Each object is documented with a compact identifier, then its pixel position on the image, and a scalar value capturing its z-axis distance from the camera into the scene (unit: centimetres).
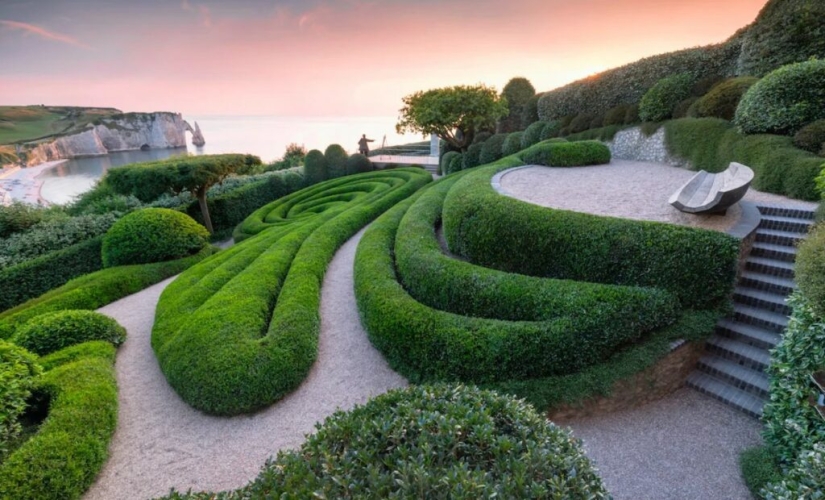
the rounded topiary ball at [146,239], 1261
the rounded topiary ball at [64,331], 713
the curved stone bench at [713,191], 627
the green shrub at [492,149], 2133
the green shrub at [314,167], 2656
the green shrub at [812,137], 801
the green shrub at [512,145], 2019
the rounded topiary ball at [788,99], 861
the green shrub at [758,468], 389
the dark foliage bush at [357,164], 2727
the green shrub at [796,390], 382
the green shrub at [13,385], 475
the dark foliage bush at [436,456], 237
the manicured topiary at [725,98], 1078
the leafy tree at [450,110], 2033
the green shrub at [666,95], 1359
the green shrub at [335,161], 2695
